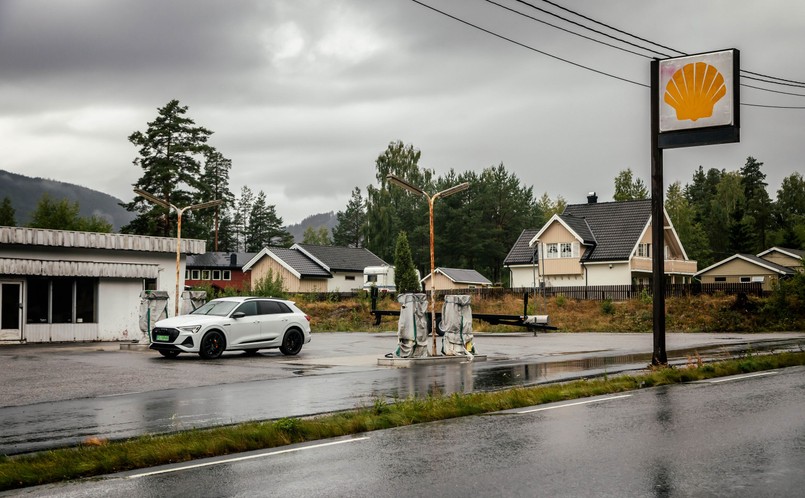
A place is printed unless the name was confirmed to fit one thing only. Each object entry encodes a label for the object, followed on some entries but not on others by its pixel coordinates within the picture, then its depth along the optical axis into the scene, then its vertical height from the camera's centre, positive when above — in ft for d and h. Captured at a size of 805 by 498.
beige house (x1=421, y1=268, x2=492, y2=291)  280.31 +2.64
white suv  73.87 -3.91
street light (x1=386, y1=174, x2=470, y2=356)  79.71 +10.26
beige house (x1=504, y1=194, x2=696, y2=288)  207.51 +10.14
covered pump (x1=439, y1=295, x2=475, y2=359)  73.36 -3.89
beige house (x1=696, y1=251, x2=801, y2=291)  239.91 +5.23
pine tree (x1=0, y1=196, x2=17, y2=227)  371.56 +34.76
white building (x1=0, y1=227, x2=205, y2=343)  103.30 +0.67
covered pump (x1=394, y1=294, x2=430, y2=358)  70.13 -3.54
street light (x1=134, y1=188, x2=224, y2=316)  105.64 +10.04
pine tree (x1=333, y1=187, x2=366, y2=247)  431.43 +32.85
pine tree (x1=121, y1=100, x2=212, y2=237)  245.04 +37.26
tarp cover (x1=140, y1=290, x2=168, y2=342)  89.76 -2.24
